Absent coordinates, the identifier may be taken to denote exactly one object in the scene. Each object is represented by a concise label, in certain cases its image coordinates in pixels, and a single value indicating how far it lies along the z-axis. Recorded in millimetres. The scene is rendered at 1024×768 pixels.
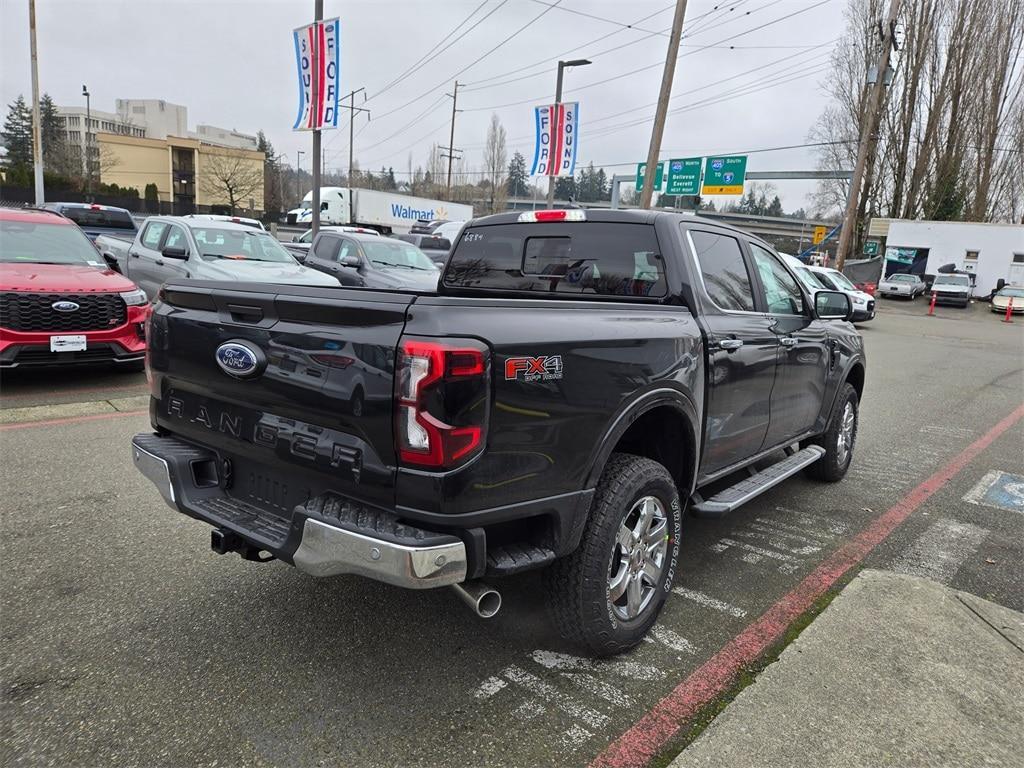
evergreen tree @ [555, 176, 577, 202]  72344
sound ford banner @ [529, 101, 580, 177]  21406
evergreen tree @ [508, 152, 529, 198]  89925
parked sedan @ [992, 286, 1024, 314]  29359
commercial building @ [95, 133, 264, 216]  62406
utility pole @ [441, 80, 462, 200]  54312
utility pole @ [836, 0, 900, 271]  22391
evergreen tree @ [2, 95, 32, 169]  72625
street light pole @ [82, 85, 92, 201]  51359
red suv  6266
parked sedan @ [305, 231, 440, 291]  12258
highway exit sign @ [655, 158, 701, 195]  33562
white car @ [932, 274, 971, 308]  30672
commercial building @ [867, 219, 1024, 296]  34031
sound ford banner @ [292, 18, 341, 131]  14609
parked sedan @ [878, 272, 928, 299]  32531
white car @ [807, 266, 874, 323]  18994
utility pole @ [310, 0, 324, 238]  14727
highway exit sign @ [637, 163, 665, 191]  34625
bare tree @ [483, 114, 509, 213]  72875
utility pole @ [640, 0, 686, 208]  15651
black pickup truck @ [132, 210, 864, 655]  2125
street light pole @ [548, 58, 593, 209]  22500
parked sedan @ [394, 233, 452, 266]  23172
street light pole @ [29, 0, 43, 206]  23466
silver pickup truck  9555
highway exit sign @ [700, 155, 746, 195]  31875
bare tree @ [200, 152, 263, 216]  60531
